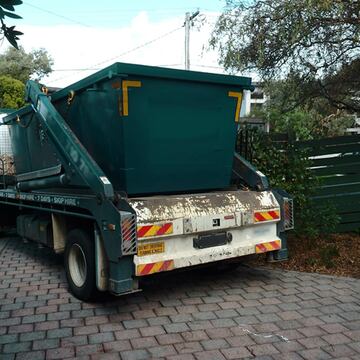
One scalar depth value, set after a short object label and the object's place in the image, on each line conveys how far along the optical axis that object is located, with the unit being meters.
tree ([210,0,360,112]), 6.26
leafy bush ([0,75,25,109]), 24.02
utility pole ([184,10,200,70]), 25.12
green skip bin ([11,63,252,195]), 4.81
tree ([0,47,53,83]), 34.22
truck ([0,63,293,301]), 4.64
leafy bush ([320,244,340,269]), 6.45
